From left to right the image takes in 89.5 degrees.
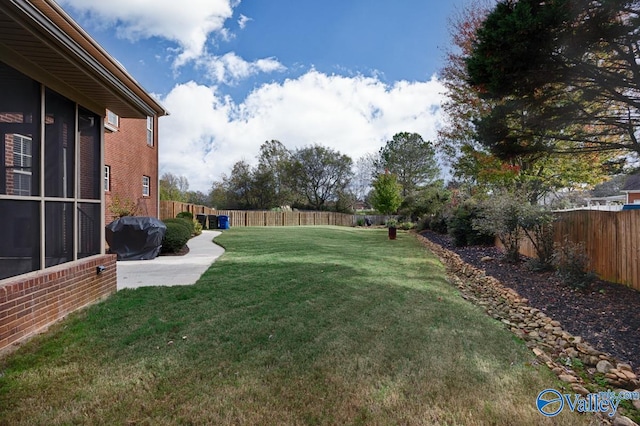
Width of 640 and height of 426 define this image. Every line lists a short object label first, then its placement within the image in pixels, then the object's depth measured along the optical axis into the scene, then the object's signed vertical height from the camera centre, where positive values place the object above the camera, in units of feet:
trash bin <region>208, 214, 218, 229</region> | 67.82 -1.36
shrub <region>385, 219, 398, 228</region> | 50.10 -1.61
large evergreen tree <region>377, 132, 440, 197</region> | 123.24 +20.30
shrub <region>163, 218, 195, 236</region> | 33.50 -0.76
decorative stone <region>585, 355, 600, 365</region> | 9.96 -4.58
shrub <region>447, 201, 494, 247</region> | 37.60 -1.99
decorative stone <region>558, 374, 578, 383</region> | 8.89 -4.60
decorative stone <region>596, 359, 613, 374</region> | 9.42 -4.56
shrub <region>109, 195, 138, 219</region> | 34.40 +0.86
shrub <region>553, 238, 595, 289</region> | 16.85 -2.92
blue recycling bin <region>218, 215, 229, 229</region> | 69.04 -1.39
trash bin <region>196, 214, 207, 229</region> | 65.24 -0.89
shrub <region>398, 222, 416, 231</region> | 77.71 -2.99
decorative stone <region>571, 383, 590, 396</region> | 8.33 -4.61
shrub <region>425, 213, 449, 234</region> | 54.04 -1.70
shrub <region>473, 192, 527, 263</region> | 23.58 -0.46
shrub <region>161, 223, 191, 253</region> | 29.94 -2.23
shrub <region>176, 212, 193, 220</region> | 49.20 -0.04
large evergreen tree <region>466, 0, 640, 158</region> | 14.40 +7.30
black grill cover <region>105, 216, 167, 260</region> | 26.99 -1.93
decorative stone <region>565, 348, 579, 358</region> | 10.55 -4.64
